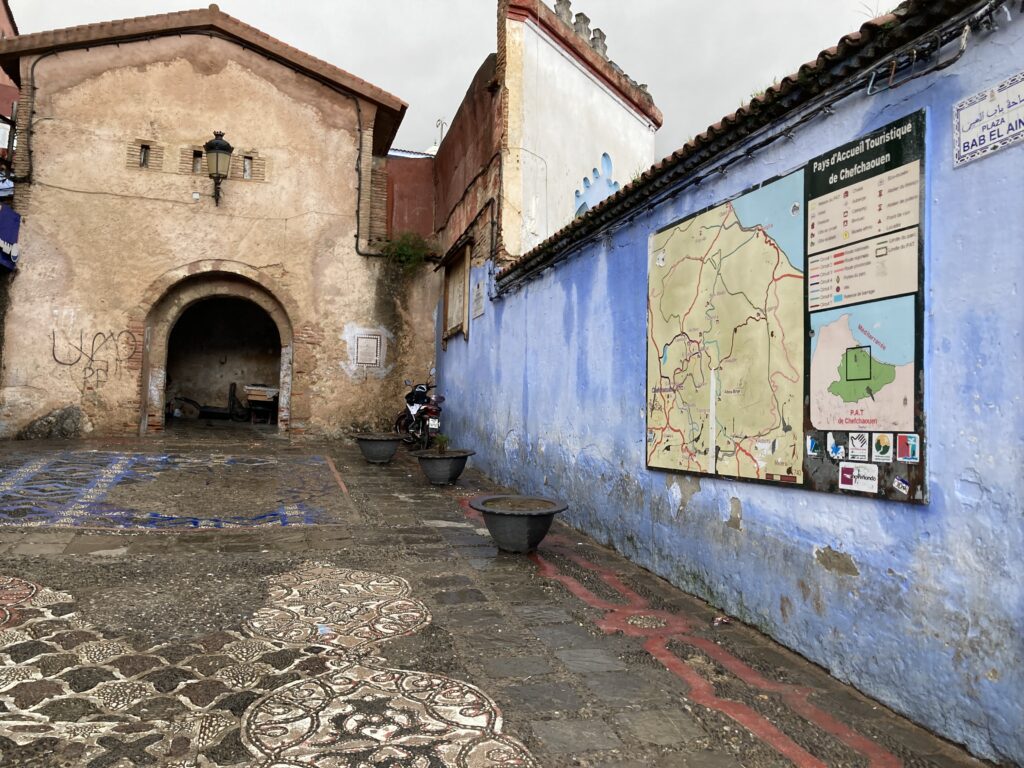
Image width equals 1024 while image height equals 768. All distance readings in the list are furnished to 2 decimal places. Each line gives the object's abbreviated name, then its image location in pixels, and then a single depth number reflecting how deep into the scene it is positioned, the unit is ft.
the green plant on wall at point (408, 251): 40.06
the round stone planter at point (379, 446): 31.04
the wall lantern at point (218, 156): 36.24
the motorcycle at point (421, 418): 33.81
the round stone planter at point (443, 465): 25.46
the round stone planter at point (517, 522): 15.40
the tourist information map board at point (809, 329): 8.85
